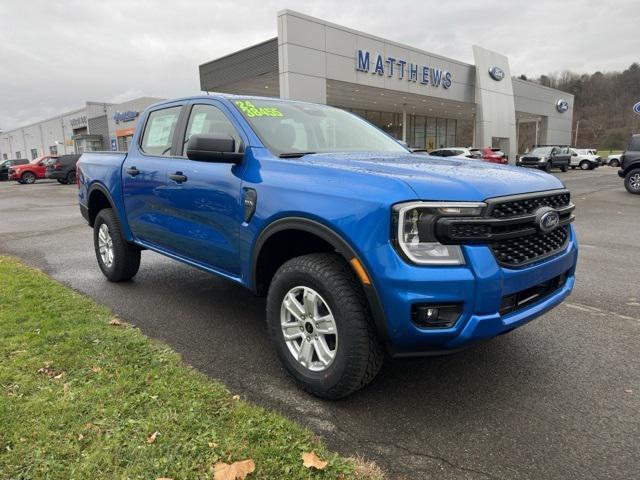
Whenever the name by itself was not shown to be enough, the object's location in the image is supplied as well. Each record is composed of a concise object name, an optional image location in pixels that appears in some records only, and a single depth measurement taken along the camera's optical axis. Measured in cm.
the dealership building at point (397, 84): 2112
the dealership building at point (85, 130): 3912
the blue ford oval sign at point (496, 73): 3359
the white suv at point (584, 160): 3588
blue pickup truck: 236
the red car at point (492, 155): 2612
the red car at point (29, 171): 2852
